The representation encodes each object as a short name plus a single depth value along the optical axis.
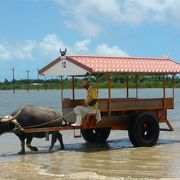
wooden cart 13.06
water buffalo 12.33
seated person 12.88
